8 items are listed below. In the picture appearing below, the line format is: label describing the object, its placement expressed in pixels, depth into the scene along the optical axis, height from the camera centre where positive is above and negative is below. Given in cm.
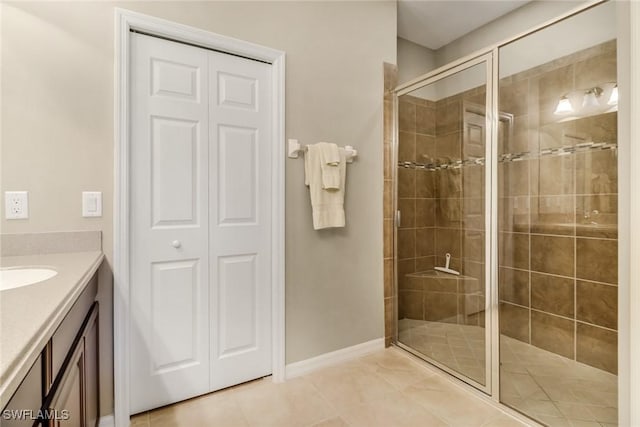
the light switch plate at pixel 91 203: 152 +5
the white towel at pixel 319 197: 205 +10
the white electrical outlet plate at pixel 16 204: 138 +4
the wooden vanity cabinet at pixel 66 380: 63 -43
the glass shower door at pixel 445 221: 197 -6
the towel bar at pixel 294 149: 201 +41
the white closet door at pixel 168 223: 166 -5
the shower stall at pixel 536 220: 174 -5
